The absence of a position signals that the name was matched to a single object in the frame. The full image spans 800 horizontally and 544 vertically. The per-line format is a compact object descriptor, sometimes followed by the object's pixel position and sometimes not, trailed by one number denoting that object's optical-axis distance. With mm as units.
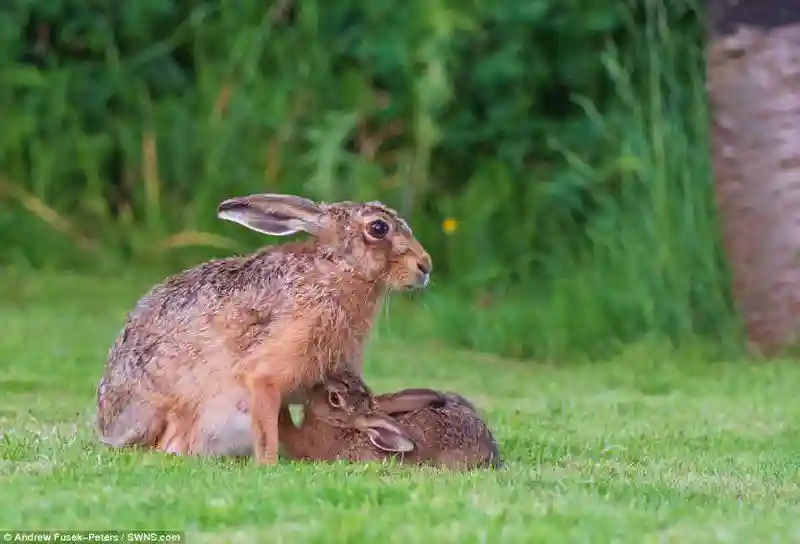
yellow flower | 24062
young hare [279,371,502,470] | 11953
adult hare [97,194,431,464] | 12047
